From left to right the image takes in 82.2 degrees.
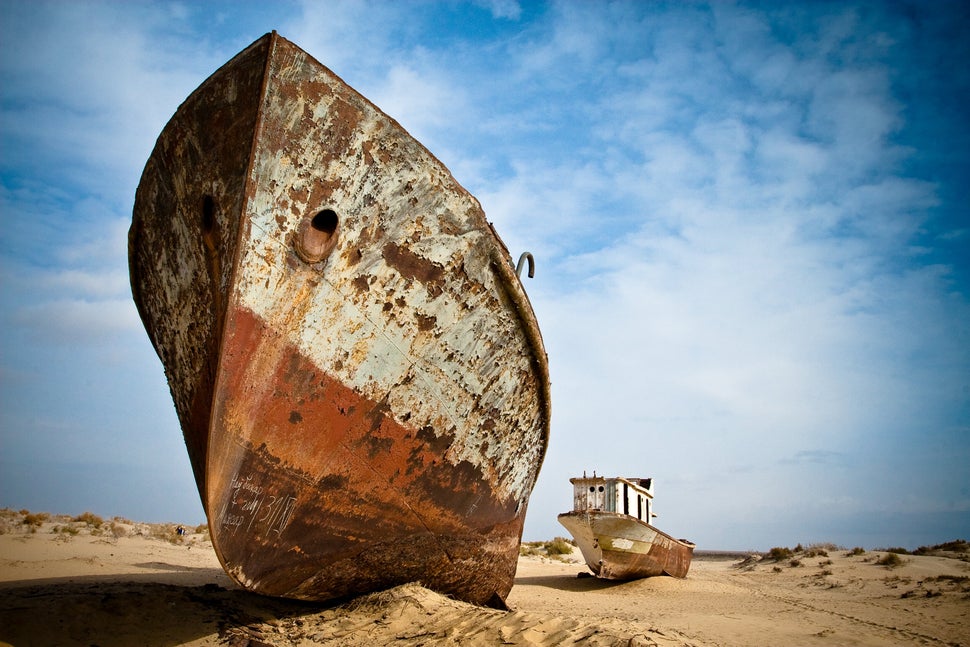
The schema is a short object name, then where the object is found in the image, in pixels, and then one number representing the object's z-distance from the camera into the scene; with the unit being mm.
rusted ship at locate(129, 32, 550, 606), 3180
